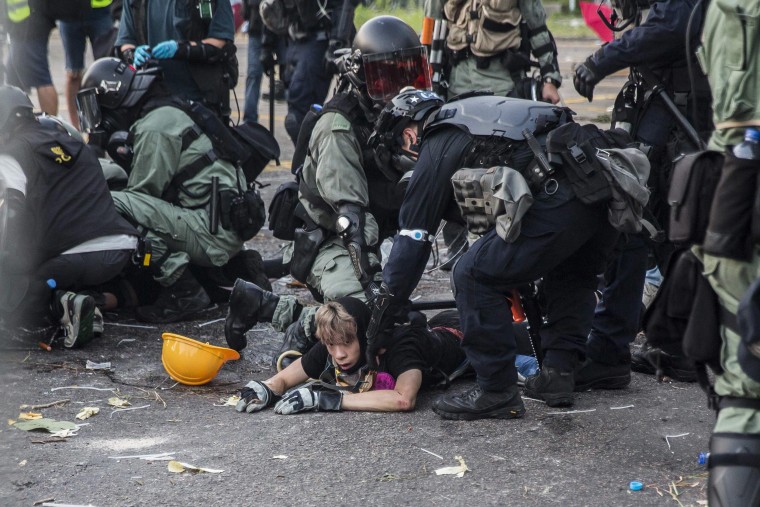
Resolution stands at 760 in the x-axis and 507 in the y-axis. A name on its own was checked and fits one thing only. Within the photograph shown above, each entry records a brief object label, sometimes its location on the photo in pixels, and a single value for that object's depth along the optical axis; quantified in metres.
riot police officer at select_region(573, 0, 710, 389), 9.78
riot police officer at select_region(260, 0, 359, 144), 16.36
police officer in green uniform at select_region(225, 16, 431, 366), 10.65
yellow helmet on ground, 9.95
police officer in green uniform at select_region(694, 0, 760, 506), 5.71
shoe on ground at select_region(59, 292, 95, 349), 10.80
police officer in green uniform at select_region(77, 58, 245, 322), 12.12
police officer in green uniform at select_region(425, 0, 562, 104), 13.44
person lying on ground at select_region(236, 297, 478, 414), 9.15
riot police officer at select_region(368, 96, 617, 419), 8.50
